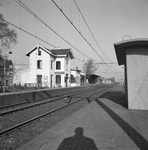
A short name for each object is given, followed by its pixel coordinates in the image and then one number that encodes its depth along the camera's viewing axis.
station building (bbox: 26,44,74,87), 38.72
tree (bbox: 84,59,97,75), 92.90
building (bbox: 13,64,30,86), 40.30
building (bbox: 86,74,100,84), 73.09
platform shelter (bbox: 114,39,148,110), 10.44
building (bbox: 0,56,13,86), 32.01
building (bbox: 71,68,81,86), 52.72
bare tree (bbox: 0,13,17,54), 28.49
